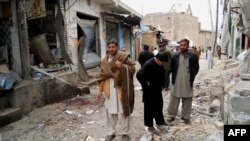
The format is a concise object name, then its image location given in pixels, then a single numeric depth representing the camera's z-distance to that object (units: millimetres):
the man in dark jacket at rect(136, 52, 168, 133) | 4848
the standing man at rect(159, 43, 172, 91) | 8466
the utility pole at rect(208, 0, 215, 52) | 20438
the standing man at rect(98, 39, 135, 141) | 4543
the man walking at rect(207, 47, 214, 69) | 18825
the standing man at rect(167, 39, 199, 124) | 5387
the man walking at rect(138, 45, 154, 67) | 8656
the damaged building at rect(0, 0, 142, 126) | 6531
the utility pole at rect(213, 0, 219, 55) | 17141
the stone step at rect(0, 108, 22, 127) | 5750
